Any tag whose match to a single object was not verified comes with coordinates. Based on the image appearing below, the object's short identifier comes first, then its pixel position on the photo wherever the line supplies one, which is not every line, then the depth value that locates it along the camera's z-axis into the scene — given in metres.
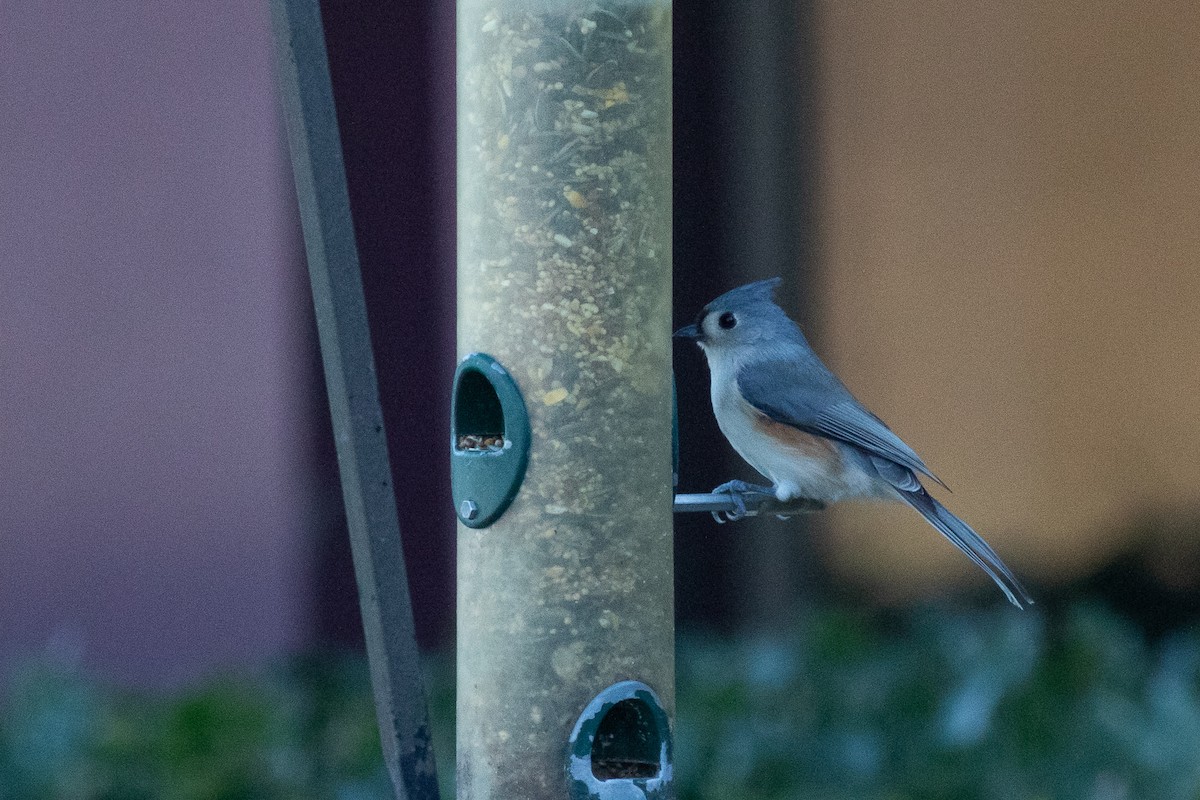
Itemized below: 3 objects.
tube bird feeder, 6.13
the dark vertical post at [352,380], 5.58
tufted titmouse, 8.05
